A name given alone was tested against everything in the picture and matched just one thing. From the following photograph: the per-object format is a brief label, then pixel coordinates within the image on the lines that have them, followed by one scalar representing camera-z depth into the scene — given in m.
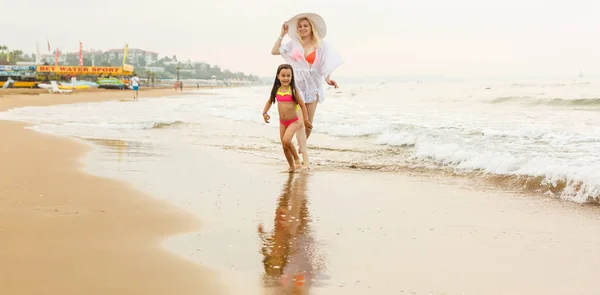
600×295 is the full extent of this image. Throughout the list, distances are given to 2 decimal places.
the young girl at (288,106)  6.55
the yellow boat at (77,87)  49.04
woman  6.75
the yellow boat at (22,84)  54.44
